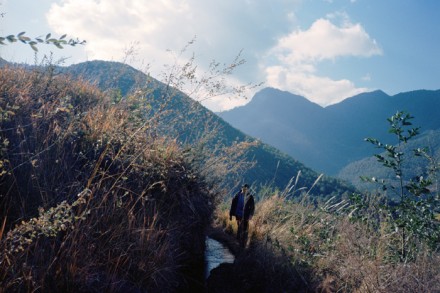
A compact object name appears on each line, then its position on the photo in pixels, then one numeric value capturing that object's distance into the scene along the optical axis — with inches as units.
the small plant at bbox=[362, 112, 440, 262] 188.2
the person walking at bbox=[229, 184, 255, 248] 279.7
